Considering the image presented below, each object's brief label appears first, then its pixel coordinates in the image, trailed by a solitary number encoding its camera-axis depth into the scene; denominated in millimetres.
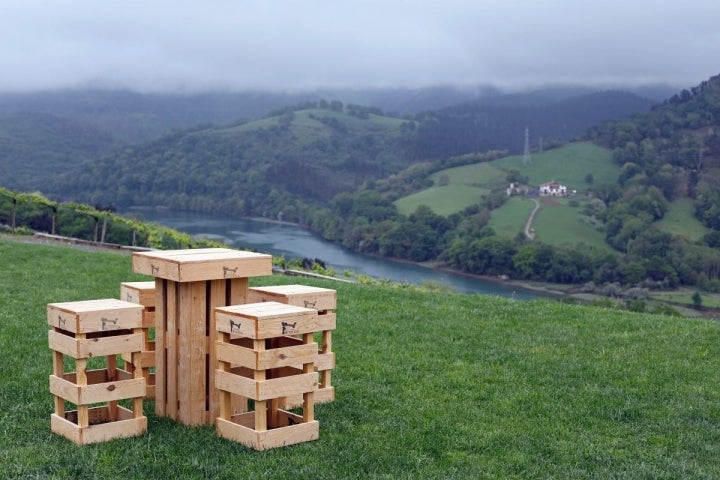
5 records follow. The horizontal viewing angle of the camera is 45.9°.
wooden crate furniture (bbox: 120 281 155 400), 8305
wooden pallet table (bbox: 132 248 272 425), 7555
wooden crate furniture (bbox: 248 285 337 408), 8359
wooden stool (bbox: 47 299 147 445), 7129
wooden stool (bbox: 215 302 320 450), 7062
